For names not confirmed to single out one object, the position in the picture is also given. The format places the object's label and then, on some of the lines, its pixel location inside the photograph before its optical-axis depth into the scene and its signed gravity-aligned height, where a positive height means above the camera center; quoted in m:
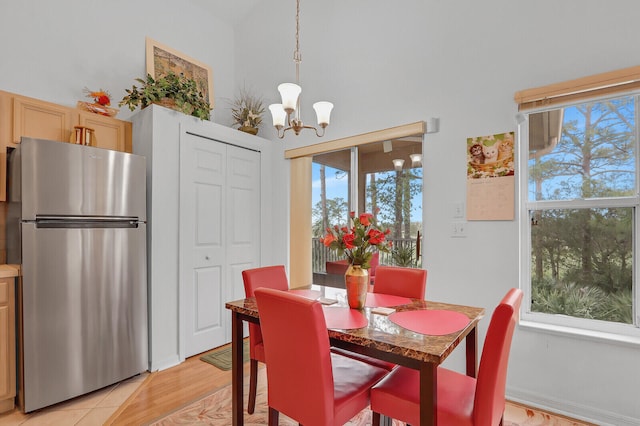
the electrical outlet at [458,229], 2.52 -0.13
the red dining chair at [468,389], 1.18 -0.74
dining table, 1.18 -0.50
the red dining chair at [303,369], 1.28 -0.64
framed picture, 3.38 +1.58
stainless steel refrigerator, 2.09 -0.37
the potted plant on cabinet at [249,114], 3.64 +1.08
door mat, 2.85 -1.31
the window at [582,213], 2.04 +0.00
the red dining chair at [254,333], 2.07 -0.76
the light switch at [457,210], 2.53 +0.02
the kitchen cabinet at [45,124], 2.26 +0.66
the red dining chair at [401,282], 2.07 -0.44
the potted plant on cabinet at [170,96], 2.84 +1.00
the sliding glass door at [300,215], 3.56 -0.03
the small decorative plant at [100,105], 2.69 +0.87
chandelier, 1.90 +0.64
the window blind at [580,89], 1.94 +0.77
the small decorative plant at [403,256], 2.91 -0.39
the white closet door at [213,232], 2.99 -0.19
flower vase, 1.73 -0.38
